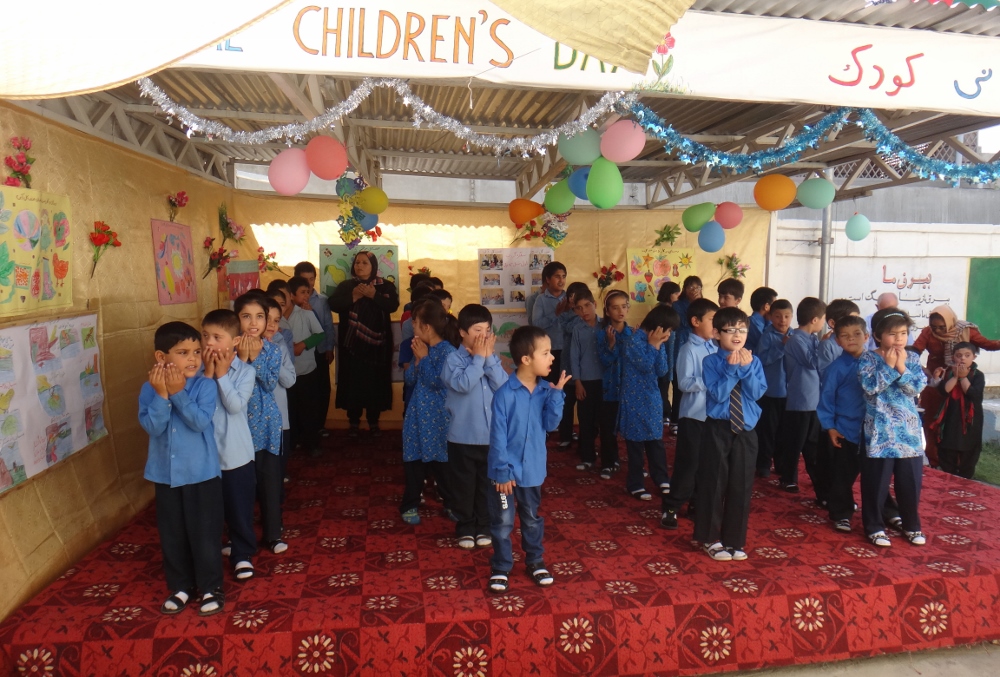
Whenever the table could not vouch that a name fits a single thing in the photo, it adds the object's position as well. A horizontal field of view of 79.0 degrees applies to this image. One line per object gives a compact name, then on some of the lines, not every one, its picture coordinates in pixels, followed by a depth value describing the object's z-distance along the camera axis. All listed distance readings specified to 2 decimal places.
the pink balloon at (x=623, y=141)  3.47
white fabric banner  2.32
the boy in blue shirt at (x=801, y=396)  3.90
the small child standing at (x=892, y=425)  2.99
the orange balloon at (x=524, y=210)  5.35
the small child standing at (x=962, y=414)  4.49
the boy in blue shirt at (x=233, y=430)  2.50
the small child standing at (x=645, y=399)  3.58
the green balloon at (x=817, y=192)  4.86
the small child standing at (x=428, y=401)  3.21
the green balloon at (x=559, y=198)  4.93
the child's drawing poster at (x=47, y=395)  2.55
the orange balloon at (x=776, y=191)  4.67
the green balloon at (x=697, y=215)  5.65
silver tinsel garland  2.79
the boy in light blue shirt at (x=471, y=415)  2.88
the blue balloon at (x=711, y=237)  5.66
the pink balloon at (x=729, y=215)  5.75
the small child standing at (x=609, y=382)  4.20
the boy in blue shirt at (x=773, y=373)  4.04
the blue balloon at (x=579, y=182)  4.45
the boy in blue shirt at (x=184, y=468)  2.35
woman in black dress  5.08
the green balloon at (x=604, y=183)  3.77
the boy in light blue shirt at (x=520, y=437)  2.57
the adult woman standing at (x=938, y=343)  4.60
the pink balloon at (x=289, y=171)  3.78
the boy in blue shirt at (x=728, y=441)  2.87
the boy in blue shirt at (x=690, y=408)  3.15
